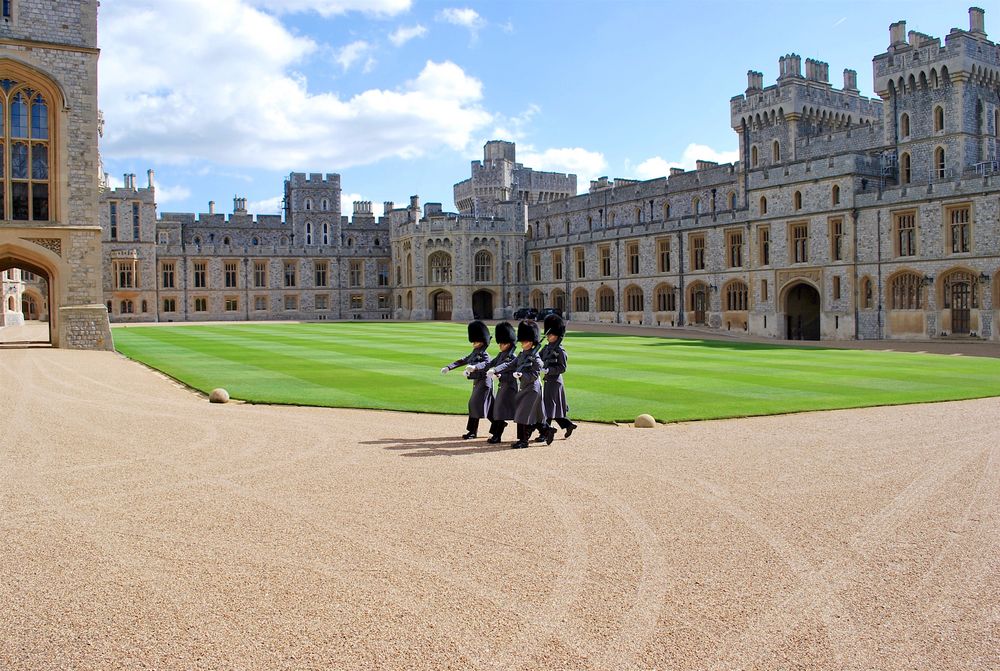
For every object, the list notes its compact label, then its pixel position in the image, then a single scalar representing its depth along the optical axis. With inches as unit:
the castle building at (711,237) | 1300.4
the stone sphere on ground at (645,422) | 430.3
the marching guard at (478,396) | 400.5
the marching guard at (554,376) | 398.0
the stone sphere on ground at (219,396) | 527.2
